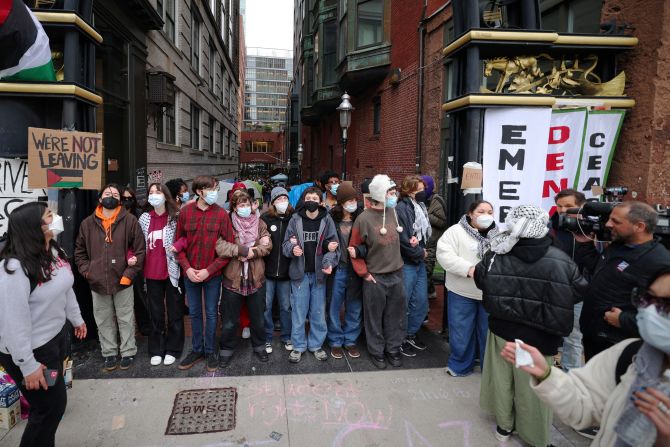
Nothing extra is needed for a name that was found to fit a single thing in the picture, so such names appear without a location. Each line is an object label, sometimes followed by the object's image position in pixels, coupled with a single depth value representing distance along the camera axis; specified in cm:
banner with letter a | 513
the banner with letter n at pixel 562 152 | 504
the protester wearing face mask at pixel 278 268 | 480
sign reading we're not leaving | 419
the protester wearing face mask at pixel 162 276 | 452
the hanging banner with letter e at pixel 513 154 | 467
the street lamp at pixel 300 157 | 3086
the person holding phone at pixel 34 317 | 247
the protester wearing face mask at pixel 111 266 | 429
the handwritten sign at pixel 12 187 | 445
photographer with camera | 301
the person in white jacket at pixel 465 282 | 402
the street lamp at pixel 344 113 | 991
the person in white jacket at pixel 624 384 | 156
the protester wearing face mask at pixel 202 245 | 437
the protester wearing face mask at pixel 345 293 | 488
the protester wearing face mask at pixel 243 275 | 453
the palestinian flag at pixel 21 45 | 332
